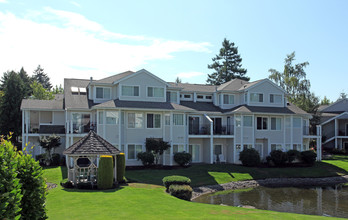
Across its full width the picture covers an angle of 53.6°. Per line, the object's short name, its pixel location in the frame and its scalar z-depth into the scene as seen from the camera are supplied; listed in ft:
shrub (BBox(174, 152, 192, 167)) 106.73
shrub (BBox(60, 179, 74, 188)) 71.61
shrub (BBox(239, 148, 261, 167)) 112.68
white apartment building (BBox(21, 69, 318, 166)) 107.24
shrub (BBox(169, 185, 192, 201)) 69.82
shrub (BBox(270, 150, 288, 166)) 118.21
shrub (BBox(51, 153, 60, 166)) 107.34
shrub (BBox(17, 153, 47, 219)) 31.07
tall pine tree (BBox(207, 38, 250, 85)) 230.89
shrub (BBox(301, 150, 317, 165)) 120.98
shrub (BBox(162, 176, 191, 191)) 74.02
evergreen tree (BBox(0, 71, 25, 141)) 147.23
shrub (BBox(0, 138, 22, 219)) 23.39
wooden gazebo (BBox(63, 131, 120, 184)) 72.79
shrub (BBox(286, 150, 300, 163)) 120.37
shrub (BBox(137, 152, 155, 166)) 102.89
